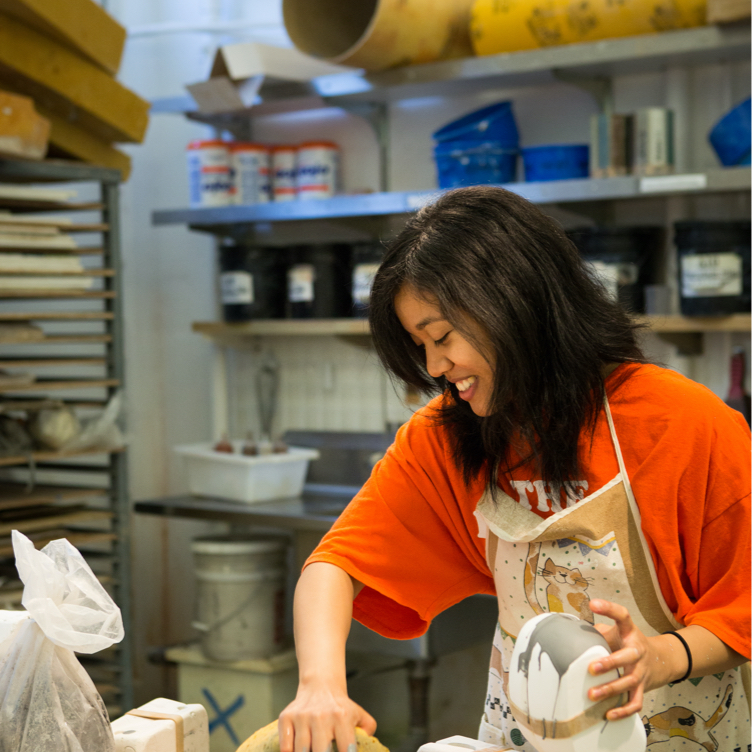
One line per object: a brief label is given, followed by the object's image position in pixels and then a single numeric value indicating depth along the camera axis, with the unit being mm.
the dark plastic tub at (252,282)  3014
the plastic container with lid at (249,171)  3043
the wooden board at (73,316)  2539
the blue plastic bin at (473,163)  2637
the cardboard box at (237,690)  2758
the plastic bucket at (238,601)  2828
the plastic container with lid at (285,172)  3045
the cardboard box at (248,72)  2830
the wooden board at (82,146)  2643
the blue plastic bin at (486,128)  2660
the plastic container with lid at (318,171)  2971
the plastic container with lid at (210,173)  3020
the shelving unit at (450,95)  2324
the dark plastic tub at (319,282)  2941
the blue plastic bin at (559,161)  2547
